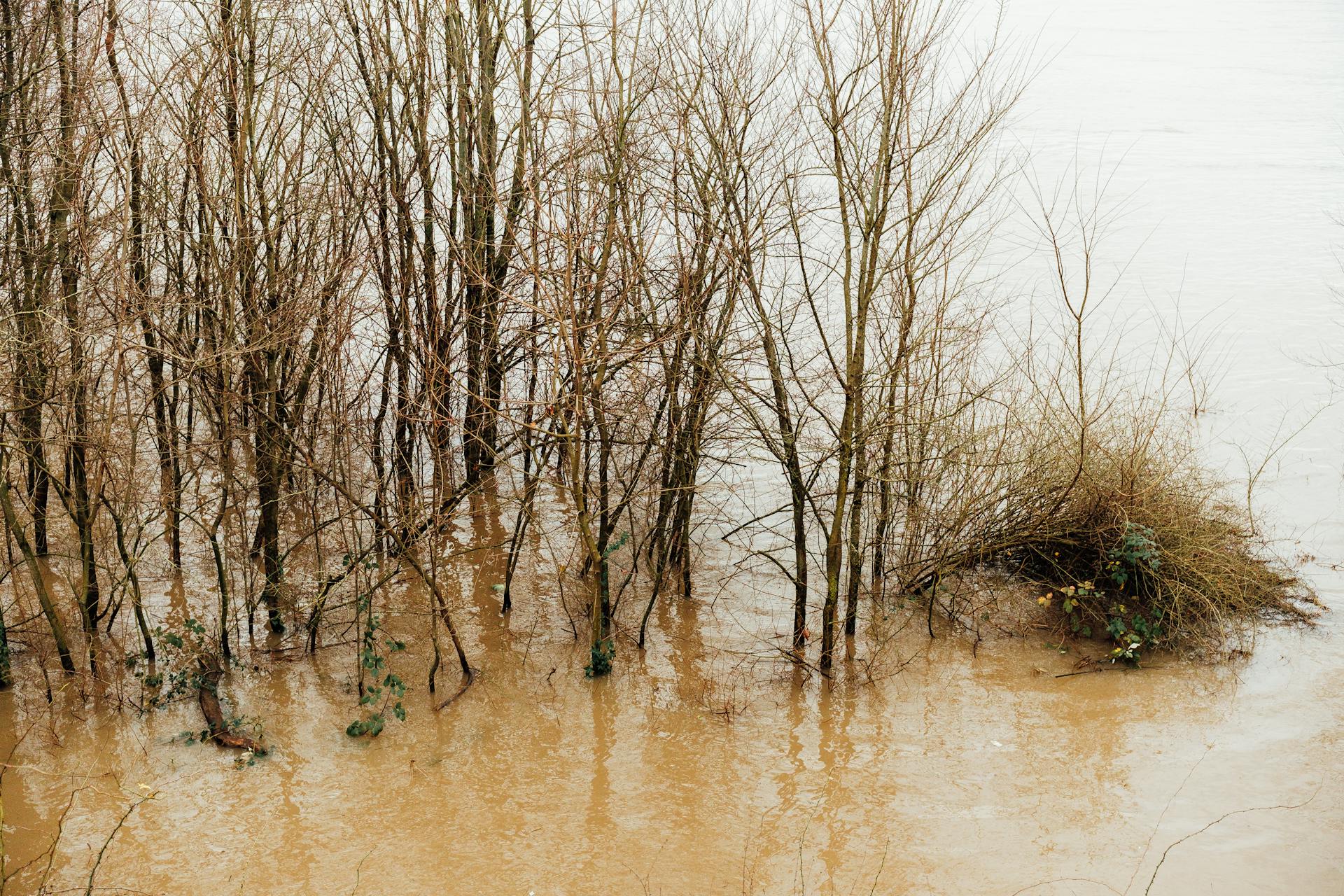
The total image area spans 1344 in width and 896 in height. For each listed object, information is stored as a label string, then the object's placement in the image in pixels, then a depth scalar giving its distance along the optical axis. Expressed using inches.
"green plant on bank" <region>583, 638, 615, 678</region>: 422.9
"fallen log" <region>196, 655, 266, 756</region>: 372.5
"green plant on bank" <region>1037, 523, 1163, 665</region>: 446.0
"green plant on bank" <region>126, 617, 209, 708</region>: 393.1
